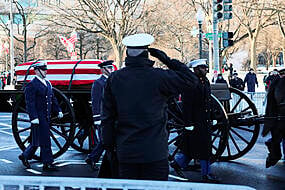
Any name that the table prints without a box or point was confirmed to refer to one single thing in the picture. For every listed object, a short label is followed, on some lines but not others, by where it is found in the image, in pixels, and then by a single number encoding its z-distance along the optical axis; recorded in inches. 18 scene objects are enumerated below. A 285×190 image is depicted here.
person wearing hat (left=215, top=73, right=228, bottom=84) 696.2
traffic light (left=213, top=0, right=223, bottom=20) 642.7
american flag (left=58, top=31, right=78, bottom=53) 895.8
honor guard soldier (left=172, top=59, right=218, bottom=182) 247.1
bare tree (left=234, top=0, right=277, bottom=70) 1220.8
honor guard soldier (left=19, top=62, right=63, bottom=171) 282.8
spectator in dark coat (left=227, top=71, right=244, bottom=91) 796.0
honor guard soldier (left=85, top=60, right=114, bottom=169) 290.0
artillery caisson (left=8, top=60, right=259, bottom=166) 297.4
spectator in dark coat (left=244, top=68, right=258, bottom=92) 833.5
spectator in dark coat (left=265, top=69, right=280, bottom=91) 752.7
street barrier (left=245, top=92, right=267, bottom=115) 499.7
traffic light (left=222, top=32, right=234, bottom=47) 626.0
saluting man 140.2
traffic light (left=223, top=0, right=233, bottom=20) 644.7
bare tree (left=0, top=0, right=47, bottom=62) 1515.7
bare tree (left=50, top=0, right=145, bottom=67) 1011.9
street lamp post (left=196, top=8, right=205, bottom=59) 766.3
